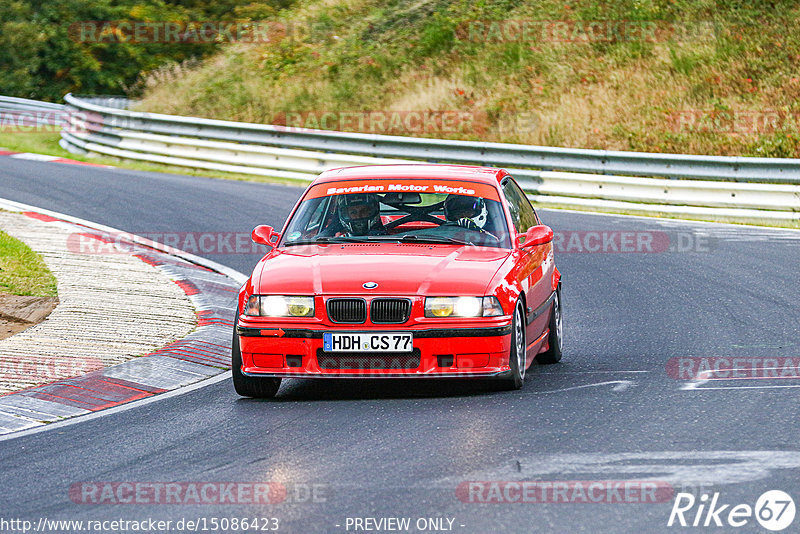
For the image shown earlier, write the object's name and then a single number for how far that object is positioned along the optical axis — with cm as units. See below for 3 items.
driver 1834
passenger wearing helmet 1853
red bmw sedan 1583
